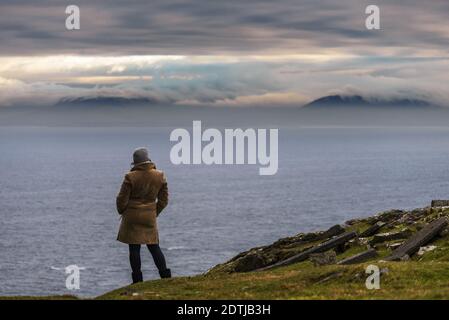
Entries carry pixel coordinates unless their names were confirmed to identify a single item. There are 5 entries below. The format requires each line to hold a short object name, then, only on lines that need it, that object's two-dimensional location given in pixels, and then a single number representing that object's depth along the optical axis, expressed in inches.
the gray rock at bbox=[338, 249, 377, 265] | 1100.5
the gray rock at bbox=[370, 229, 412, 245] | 1332.3
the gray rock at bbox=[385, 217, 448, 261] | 1140.5
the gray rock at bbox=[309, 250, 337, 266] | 1128.8
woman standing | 1015.6
